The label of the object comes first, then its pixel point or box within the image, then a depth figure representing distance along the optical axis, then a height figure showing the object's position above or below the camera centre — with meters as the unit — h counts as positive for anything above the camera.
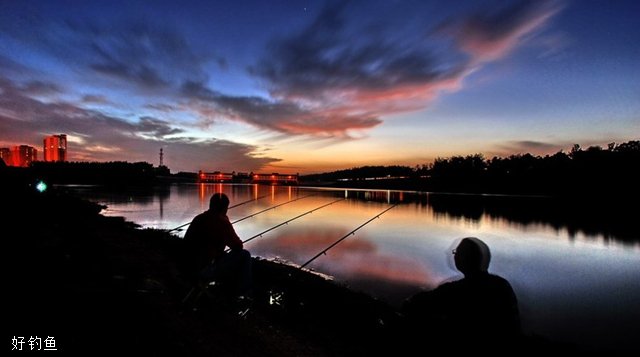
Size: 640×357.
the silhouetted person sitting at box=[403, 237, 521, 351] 2.98 -1.16
